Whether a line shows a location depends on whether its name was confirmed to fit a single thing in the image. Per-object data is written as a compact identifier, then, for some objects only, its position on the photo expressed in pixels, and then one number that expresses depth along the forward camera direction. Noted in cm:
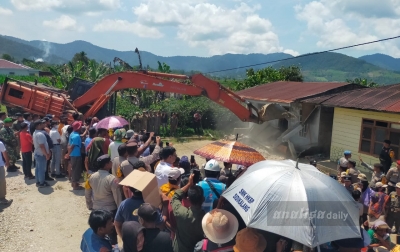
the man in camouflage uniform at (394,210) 666
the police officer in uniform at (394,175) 752
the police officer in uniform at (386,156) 1005
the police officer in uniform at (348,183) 648
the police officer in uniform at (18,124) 1120
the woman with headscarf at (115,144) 763
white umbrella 332
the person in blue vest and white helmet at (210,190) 455
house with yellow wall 1171
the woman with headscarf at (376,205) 638
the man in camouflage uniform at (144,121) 1861
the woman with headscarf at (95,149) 770
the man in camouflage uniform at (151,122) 1900
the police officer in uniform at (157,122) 1925
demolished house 1556
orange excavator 1223
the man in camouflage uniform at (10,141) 995
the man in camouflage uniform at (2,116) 1126
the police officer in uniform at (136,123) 1844
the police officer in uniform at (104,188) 545
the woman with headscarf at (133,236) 350
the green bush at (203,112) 2094
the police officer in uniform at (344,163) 803
